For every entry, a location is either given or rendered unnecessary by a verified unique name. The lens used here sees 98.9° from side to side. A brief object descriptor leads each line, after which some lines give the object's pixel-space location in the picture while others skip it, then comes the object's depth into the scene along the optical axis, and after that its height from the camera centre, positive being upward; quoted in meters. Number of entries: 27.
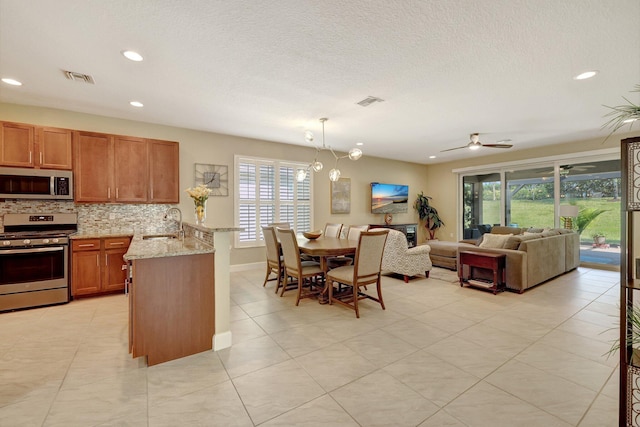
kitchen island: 2.25 -0.77
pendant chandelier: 4.06 +0.78
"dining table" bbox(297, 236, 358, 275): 3.54 -0.47
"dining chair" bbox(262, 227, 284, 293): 4.11 -0.63
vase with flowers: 3.49 +0.18
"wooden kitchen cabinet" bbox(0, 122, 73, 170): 3.60 +0.90
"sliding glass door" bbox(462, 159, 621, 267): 5.88 +0.25
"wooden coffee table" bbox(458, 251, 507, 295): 4.27 -0.87
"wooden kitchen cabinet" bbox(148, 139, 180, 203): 4.48 +0.68
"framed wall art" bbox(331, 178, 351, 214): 6.98 +0.41
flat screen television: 7.79 +0.41
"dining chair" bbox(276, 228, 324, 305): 3.65 -0.78
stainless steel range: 3.38 -0.65
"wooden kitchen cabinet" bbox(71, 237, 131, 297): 3.79 -0.76
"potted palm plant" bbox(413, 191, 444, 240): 8.74 -0.11
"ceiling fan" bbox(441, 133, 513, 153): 5.26 +1.33
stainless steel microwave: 3.61 +0.39
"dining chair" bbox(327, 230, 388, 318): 3.32 -0.75
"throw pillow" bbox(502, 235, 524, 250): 4.43 -0.50
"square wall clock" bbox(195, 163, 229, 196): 5.16 +0.67
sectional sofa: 4.29 -0.74
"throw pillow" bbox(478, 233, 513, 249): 4.56 -0.51
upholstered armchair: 4.80 -0.83
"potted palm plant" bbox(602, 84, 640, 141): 1.38 +0.51
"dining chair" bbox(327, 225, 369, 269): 4.49 -0.79
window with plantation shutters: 5.67 +0.33
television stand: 7.94 -0.60
